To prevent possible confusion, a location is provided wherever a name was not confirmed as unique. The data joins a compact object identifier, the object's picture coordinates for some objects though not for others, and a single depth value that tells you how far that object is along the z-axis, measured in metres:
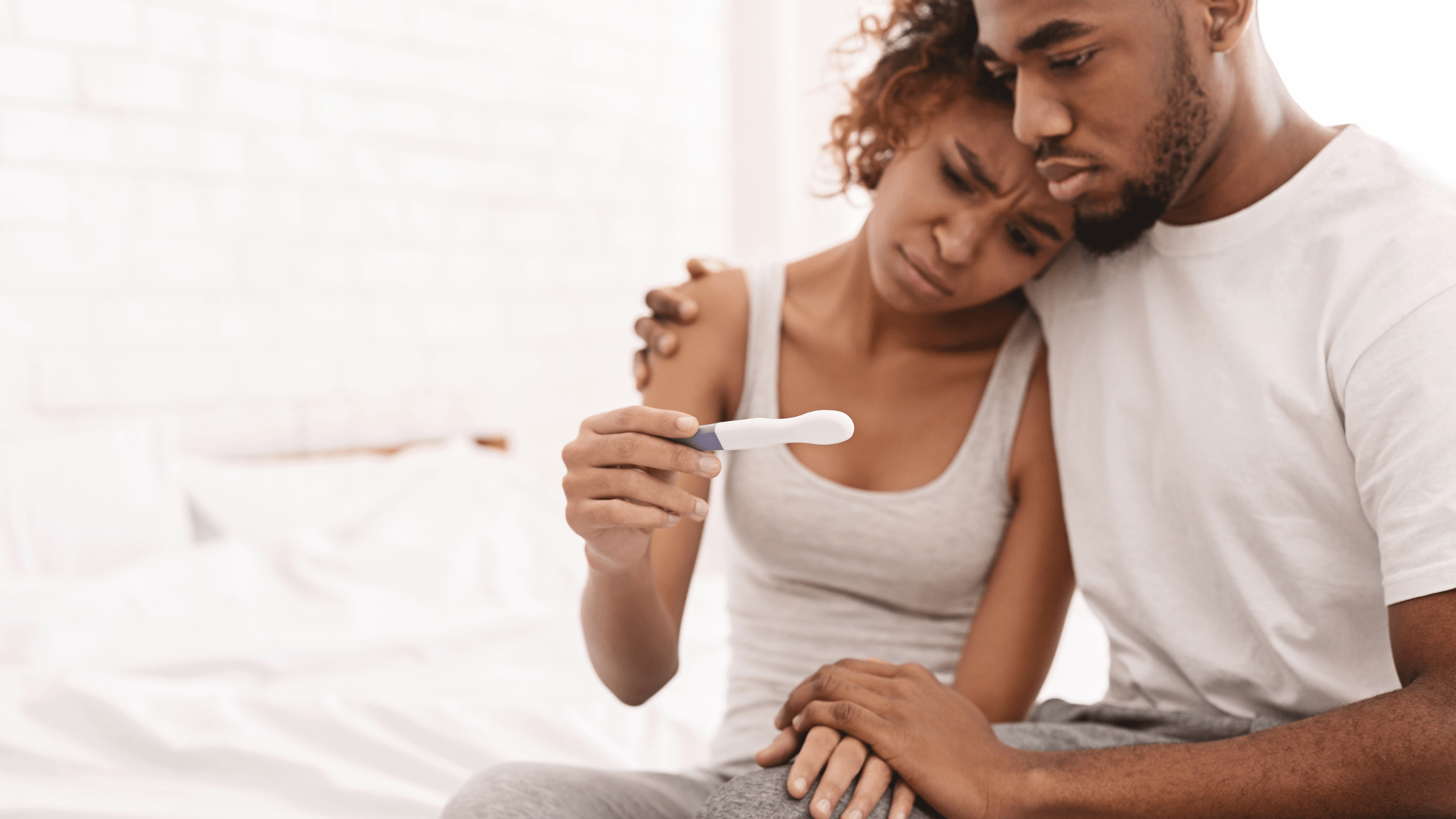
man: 0.71
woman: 0.98
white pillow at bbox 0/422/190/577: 1.57
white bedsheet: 1.15
